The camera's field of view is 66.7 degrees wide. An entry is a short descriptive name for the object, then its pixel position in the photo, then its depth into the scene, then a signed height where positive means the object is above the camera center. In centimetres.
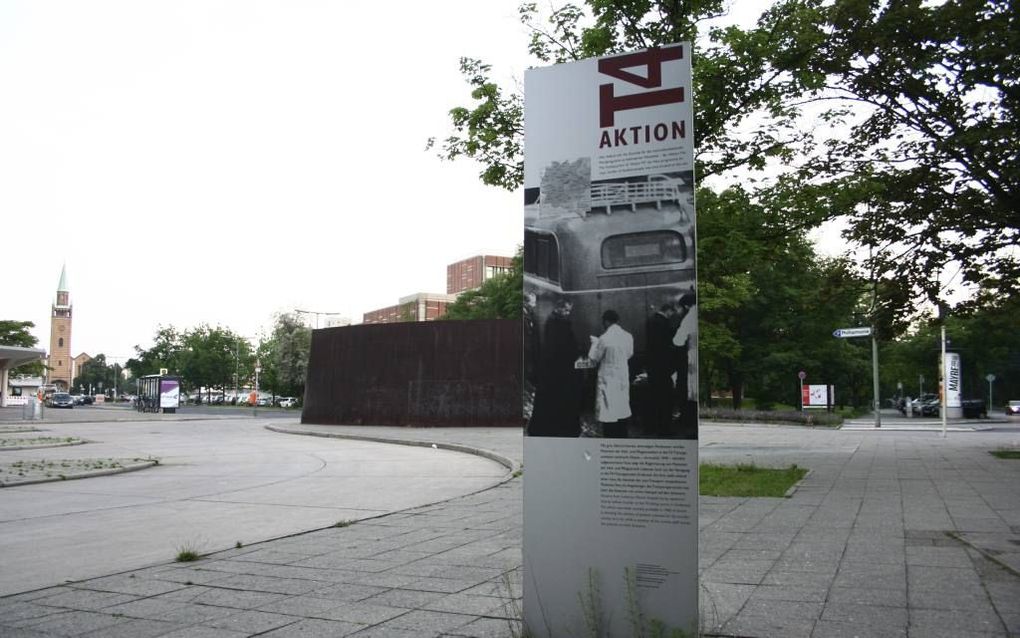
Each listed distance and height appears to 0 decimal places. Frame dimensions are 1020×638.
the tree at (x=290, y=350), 7350 +273
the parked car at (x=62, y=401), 7519 -224
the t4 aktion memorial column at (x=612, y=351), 372 +14
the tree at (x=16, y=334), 8475 +477
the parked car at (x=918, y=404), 5238 -160
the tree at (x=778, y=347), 4697 +208
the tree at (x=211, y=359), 9181 +233
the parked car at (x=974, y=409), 4447 -162
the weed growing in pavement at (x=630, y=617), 365 -114
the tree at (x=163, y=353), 10275 +349
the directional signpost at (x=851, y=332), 2752 +175
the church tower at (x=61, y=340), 14175 +698
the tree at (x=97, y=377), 16012 +21
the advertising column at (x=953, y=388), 3611 -36
